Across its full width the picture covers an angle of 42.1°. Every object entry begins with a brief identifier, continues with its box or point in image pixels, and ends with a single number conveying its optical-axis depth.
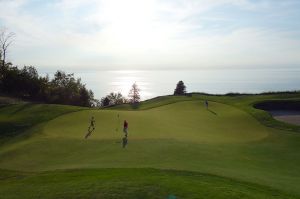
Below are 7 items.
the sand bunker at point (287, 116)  38.22
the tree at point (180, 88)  80.78
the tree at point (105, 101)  91.86
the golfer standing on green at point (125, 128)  27.21
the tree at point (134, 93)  118.62
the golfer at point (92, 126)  31.23
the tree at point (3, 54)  76.22
